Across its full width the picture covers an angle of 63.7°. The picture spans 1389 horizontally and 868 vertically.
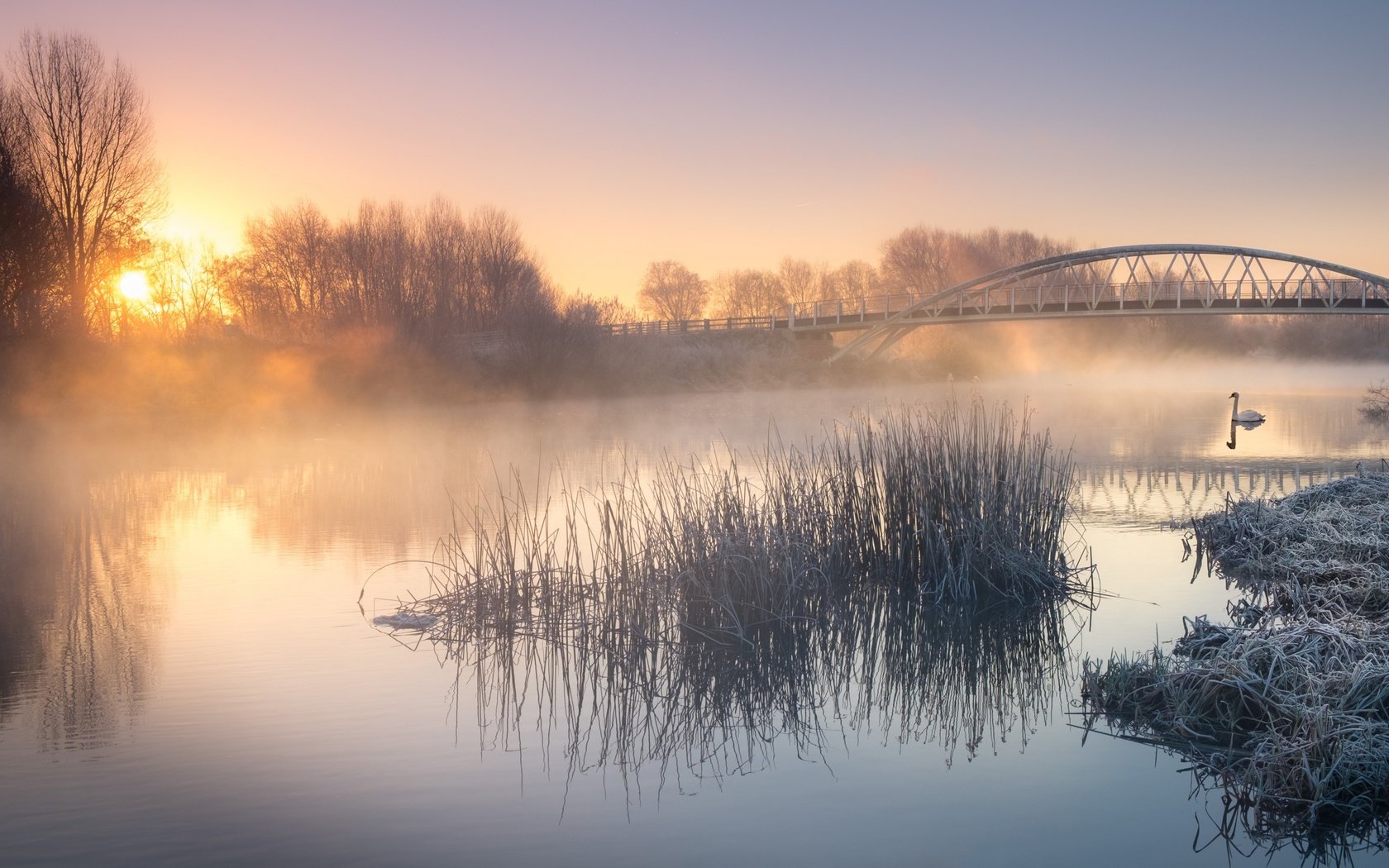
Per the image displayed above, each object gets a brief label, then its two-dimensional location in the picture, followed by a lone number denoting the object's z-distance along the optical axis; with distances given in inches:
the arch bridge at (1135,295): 2034.9
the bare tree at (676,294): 3555.6
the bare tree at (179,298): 1488.7
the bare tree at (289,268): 1937.7
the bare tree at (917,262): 3048.7
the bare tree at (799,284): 3444.9
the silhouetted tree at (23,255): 1048.2
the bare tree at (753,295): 3435.0
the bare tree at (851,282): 3270.2
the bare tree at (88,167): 1267.2
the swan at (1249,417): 1106.7
